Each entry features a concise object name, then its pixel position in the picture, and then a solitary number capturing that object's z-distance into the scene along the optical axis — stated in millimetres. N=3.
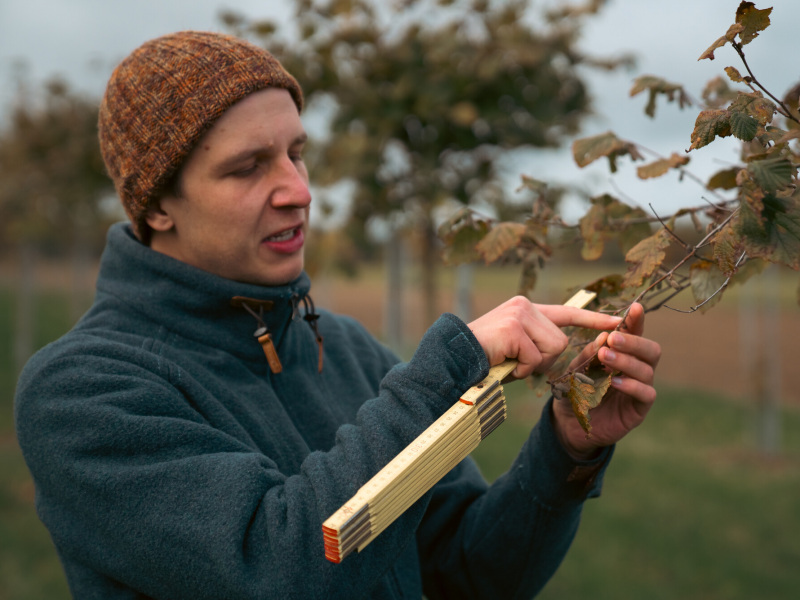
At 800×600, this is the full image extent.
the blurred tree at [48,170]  7621
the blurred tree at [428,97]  4098
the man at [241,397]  1227
